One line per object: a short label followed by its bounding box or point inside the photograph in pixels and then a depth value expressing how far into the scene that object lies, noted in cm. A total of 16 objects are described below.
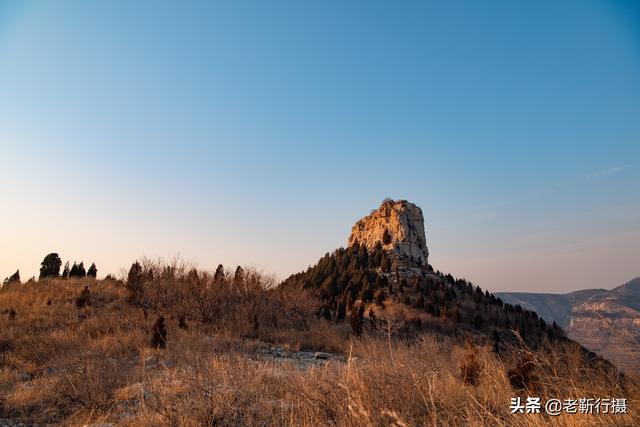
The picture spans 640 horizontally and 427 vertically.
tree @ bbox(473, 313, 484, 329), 3781
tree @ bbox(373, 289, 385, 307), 4053
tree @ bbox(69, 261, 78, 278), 3560
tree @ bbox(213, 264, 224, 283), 2510
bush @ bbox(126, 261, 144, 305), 2335
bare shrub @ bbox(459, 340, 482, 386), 582
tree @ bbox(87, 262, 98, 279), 3629
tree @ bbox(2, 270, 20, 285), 2778
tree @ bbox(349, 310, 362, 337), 2273
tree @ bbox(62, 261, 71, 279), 3461
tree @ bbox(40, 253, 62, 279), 3382
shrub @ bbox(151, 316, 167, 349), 1260
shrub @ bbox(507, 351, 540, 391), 507
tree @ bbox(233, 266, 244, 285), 2634
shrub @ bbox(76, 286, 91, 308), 2094
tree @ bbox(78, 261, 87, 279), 3644
